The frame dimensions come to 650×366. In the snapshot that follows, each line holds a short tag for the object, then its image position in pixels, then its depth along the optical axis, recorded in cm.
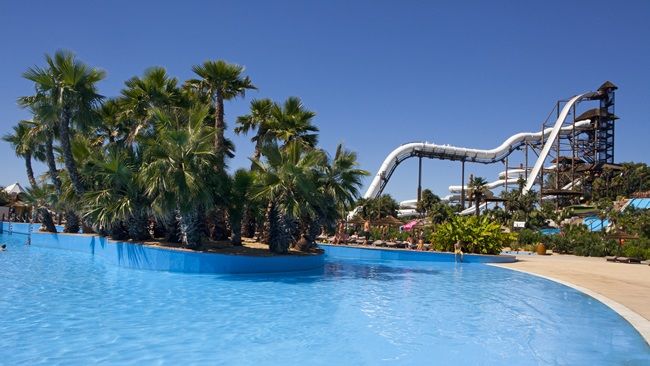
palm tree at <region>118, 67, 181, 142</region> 1852
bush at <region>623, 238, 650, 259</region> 2305
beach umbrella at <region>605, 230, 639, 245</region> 2602
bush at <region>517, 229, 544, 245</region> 2962
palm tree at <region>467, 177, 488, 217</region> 3343
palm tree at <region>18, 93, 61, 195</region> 1911
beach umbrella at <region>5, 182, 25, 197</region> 4889
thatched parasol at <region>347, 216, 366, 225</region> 3398
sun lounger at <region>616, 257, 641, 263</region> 2214
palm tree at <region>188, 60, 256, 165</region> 1941
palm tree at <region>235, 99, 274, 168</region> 2205
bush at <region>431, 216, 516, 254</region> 2336
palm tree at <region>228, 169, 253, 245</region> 1772
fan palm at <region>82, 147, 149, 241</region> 1681
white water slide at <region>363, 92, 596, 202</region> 5616
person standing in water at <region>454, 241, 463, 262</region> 2188
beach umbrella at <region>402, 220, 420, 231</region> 3558
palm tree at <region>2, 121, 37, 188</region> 3042
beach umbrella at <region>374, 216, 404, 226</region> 3161
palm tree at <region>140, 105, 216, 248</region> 1506
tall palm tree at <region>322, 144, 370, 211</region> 1794
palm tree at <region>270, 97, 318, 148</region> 1962
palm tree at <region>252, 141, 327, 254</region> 1609
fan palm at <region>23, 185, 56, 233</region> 2642
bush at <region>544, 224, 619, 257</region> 2559
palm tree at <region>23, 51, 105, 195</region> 1886
